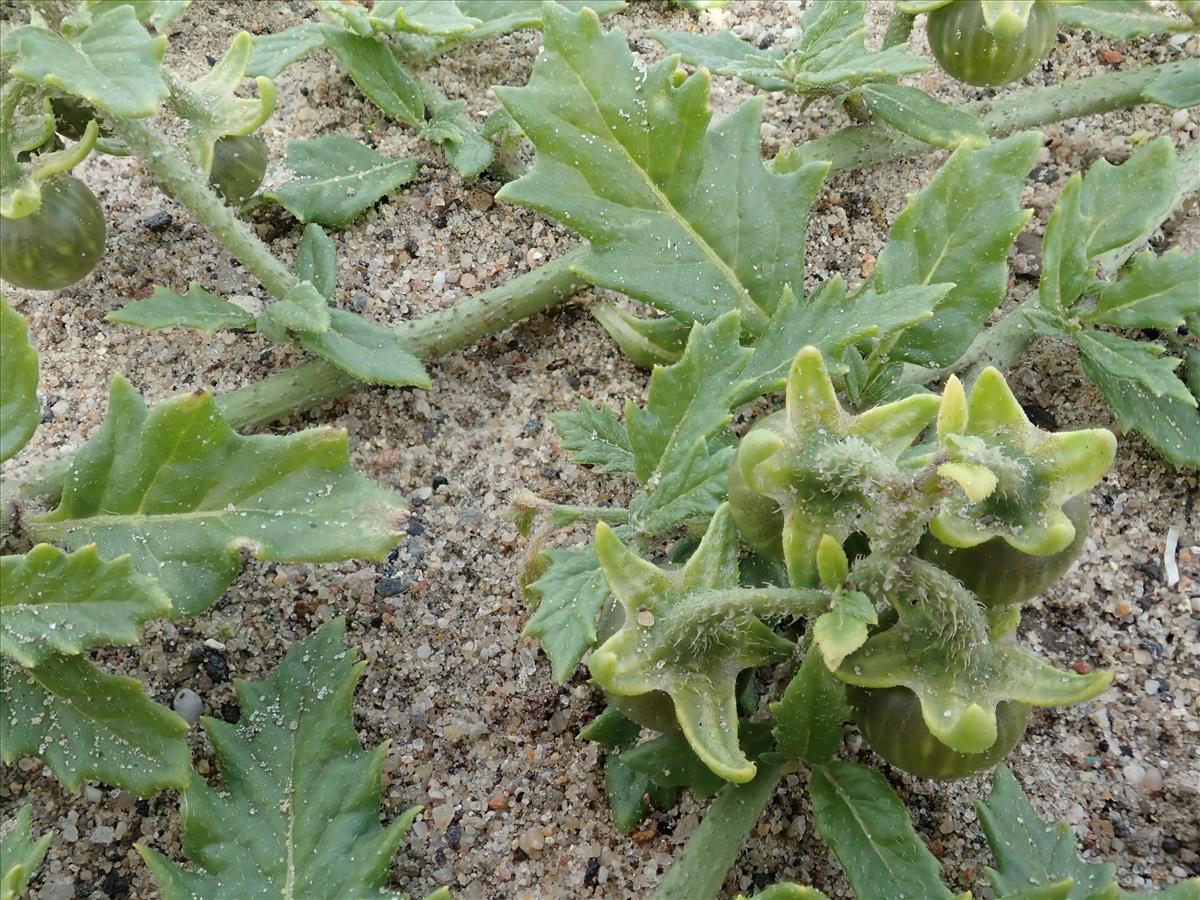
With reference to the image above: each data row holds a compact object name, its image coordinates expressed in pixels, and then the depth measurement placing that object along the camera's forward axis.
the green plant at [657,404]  0.12
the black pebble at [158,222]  0.19
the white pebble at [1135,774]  0.16
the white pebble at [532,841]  0.15
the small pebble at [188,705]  0.16
